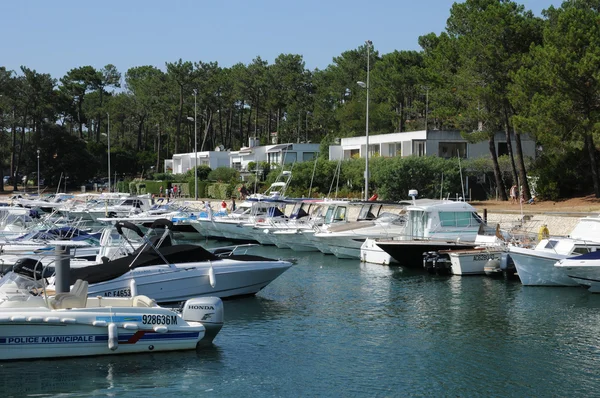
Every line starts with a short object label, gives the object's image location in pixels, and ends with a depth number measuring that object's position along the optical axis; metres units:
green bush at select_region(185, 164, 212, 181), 88.56
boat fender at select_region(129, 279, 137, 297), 21.23
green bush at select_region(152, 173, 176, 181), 93.93
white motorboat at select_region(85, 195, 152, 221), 58.09
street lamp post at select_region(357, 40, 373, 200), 47.16
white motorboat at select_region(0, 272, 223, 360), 16.80
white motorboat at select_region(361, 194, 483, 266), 33.06
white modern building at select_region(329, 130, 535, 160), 65.56
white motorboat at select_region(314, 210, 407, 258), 36.69
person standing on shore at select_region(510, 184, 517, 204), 54.41
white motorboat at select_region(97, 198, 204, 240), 50.88
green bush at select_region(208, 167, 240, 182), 84.31
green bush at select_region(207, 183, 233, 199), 75.19
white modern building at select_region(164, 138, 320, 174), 87.38
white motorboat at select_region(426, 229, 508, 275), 30.31
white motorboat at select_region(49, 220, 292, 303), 21.91
